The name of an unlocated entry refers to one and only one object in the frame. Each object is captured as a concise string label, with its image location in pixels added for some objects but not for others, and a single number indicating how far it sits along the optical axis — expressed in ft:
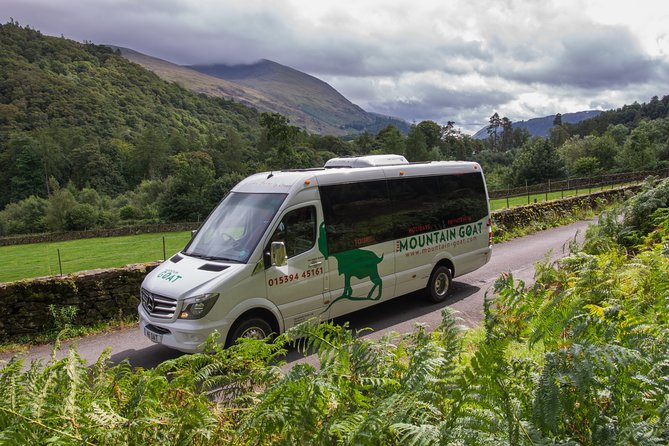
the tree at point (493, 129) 563.81
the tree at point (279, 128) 237.66
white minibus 23.66
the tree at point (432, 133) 388.98
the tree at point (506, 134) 549.54
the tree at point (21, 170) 317.63
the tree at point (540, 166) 216.95
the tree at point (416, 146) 327.88
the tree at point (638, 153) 202.59
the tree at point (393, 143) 321.32
